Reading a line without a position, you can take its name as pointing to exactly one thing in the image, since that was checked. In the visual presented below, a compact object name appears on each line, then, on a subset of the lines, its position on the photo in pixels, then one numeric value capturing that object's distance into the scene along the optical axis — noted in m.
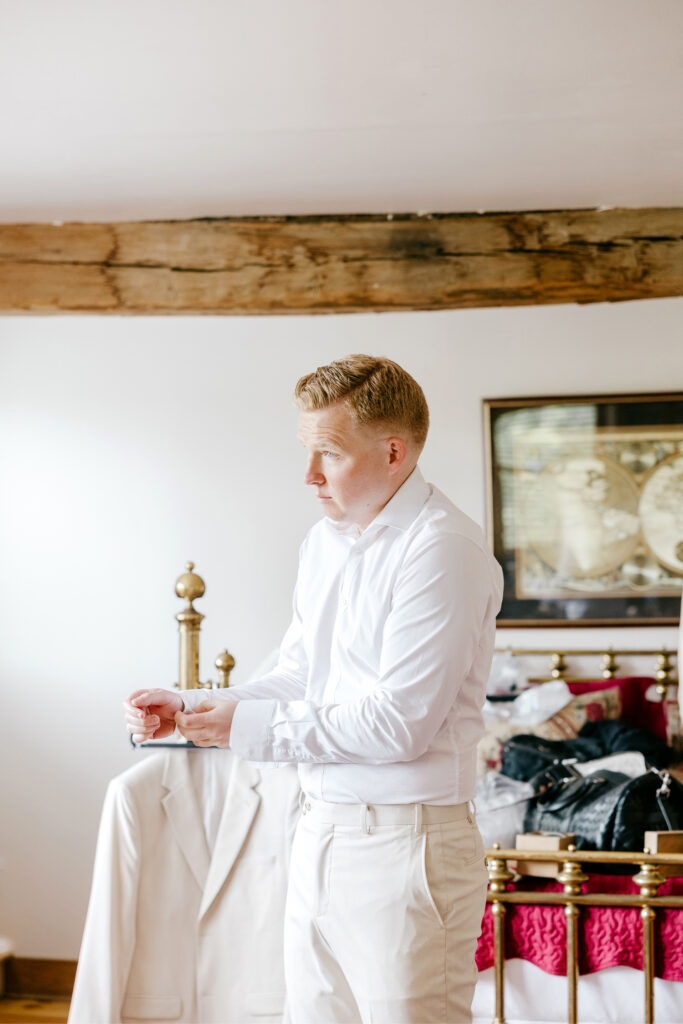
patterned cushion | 3.10
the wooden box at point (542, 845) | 2.41
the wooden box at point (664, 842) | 2.34
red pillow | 3.50
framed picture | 3.75
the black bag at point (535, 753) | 2.85
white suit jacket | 2.44
